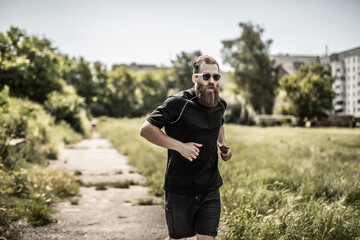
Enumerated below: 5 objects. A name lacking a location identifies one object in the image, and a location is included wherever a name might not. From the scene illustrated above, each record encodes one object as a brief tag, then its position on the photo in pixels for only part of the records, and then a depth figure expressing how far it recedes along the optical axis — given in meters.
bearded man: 2.67
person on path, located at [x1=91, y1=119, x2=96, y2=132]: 35.16
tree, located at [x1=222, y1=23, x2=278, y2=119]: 42.91
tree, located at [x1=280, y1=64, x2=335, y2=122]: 41.41
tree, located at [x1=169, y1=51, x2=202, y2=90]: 61.72
